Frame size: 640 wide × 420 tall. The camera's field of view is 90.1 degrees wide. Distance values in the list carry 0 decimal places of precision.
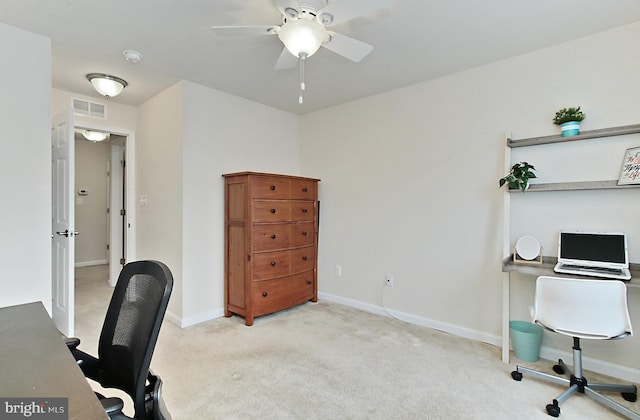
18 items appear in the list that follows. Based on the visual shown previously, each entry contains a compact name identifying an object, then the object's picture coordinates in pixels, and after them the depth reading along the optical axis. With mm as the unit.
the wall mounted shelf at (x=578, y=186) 2193
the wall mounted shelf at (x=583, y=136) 2164
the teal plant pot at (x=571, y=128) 2338
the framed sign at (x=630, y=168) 2121
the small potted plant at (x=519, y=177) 2447
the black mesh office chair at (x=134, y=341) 977
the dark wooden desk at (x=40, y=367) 799
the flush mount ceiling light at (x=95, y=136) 4123
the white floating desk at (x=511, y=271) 2184
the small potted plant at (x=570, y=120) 2336
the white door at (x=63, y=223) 2770
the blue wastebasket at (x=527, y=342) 2443
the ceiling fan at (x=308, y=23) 1709
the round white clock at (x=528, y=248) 2482
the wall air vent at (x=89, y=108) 3502
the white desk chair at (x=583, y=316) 1813
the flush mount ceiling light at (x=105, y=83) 2990
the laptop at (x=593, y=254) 2090
